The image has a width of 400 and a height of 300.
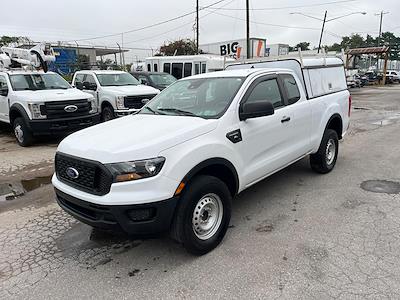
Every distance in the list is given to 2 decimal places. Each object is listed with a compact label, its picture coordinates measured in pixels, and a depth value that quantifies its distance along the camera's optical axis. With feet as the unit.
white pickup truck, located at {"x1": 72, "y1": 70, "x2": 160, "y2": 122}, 33.94
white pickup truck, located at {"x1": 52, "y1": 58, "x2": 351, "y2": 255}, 9.55
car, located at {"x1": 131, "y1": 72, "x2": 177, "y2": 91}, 44.86
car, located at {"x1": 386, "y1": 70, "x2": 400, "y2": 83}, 130.56
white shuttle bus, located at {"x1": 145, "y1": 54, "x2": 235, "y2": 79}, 59.52
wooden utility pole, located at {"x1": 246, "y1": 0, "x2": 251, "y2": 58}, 76.89
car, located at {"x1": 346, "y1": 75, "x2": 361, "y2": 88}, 100.03
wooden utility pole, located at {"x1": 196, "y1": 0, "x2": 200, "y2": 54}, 98.54
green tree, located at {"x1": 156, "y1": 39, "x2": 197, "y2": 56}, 128.57
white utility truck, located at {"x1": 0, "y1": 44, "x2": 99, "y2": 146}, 27.14
